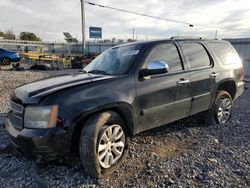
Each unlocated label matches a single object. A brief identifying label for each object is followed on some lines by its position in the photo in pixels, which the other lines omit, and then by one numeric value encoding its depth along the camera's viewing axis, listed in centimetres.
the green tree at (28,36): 4924
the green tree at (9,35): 4992
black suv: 220
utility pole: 1931
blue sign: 2543
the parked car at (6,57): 1522
